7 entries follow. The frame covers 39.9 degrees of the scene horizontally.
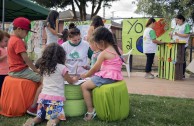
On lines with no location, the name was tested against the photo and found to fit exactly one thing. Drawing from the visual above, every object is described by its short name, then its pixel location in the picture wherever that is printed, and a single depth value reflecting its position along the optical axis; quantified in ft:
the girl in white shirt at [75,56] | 14.74
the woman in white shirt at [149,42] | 25.73
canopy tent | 27.37
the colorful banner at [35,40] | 38.93
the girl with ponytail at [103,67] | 12.26
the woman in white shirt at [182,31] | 24.95
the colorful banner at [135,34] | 30.04
